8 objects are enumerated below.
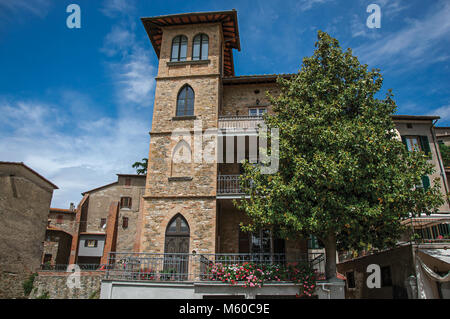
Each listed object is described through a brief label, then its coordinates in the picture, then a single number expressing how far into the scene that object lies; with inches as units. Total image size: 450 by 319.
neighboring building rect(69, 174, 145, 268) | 1311.5
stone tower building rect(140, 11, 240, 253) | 597.3
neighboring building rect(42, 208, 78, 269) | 1314.0
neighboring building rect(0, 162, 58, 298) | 869.2
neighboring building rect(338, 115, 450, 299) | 427.8
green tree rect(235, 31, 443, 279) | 412.8
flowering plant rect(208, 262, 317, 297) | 448.1
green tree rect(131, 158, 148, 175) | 1539.1
